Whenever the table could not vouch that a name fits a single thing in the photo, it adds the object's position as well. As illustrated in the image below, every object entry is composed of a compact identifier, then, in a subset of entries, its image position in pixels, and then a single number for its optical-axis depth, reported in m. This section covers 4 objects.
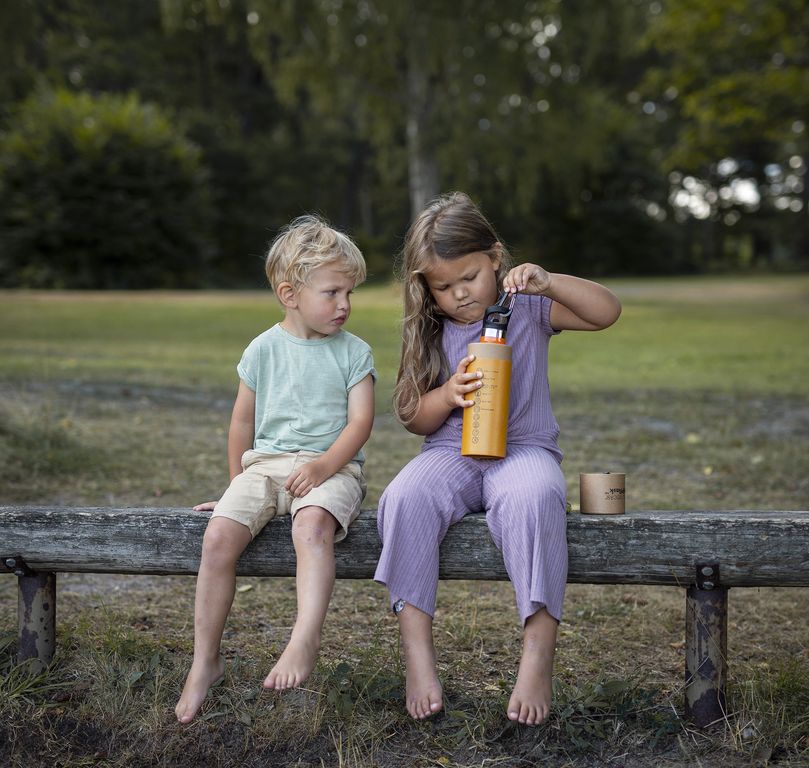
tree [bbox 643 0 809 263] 20.86
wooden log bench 2.57
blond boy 2.68
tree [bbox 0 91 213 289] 23.69
